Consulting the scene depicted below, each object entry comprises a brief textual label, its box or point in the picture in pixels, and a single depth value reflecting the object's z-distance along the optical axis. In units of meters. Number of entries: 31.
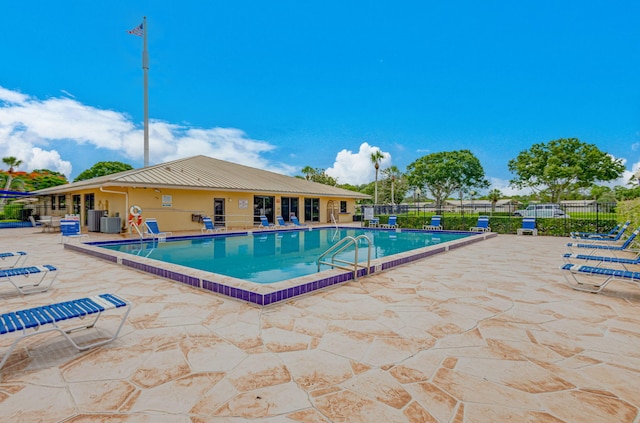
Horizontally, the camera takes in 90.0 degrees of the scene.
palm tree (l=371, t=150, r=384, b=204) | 38.31
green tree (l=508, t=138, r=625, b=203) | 29.77
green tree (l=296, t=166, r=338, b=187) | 47.69
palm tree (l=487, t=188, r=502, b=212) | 40.30
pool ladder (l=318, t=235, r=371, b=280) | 5.59
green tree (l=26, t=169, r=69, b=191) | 39.03
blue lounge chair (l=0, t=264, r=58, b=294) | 4.57
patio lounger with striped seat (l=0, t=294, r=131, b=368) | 2.54
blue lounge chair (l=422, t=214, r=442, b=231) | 17.74
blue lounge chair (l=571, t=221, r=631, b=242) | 10.38
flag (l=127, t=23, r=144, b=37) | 20.12
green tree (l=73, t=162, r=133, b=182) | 43.34
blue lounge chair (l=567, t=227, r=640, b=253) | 6.53
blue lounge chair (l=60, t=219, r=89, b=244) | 11.23
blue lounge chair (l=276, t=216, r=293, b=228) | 18.44
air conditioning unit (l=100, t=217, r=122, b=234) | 14.73
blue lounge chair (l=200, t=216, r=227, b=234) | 14.65
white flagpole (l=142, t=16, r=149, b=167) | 20.77
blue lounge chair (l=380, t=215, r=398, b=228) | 19.26
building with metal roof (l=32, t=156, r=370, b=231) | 15.09
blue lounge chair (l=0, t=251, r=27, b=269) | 7.13
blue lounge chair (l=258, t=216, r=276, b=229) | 17.50
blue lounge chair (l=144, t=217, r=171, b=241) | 12.19
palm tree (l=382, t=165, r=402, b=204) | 52.34
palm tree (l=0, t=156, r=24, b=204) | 35.28
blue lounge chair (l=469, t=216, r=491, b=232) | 16.31
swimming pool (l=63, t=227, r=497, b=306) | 4.43
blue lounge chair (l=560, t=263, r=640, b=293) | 4.46
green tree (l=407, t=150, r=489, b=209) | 43.91
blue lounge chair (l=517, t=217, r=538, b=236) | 15.39
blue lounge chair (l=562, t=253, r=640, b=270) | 5.15
